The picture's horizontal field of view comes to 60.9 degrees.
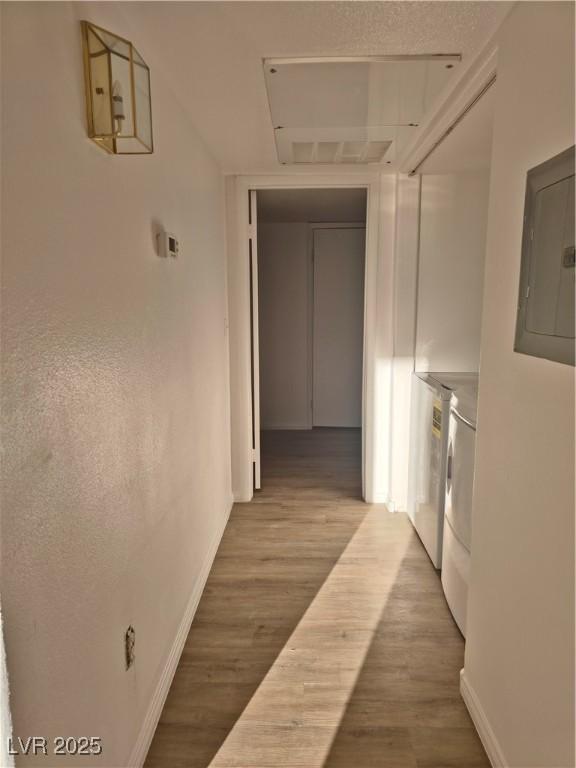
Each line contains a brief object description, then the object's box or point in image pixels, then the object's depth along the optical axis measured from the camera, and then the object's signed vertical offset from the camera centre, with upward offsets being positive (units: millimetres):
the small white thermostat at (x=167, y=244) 1742 +185
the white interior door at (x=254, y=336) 3406 -291
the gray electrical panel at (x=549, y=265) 1091 +69
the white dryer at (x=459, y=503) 2105 -937
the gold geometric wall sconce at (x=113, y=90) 1155 +503
